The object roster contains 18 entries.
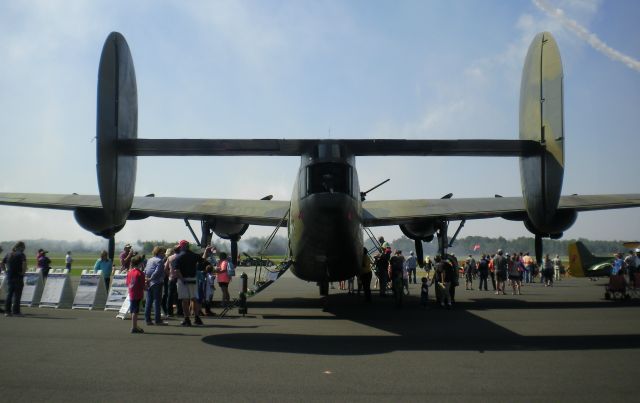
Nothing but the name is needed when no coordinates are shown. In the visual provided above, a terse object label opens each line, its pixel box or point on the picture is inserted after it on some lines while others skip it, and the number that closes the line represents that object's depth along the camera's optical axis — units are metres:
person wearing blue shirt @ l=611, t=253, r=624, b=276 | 22.27
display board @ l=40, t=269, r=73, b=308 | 15.36
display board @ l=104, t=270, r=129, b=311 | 15.12
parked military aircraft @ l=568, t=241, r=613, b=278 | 34.69
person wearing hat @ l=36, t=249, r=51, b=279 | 20.44
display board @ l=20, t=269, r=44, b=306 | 15.75
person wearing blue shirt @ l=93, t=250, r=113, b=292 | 16.44
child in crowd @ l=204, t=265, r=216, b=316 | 13.76
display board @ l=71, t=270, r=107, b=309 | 15.22
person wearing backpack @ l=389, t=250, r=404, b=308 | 16.28
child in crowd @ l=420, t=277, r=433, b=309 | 16.16
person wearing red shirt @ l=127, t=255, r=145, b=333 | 11.12
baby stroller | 18.26
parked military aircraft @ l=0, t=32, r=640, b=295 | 8.96
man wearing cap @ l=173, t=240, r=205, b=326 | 11.79
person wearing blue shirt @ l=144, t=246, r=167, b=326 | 11.75
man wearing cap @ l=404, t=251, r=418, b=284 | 28.55
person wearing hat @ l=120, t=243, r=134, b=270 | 15.76
